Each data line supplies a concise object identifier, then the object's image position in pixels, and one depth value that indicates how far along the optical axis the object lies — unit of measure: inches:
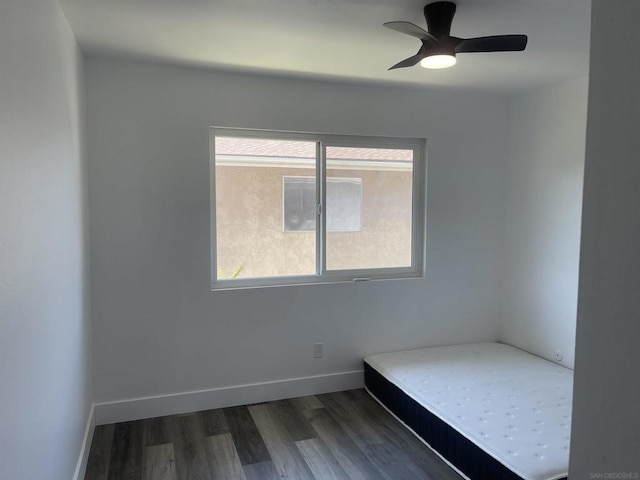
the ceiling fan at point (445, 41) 81.4
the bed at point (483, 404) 90.1
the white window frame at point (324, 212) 130.3
